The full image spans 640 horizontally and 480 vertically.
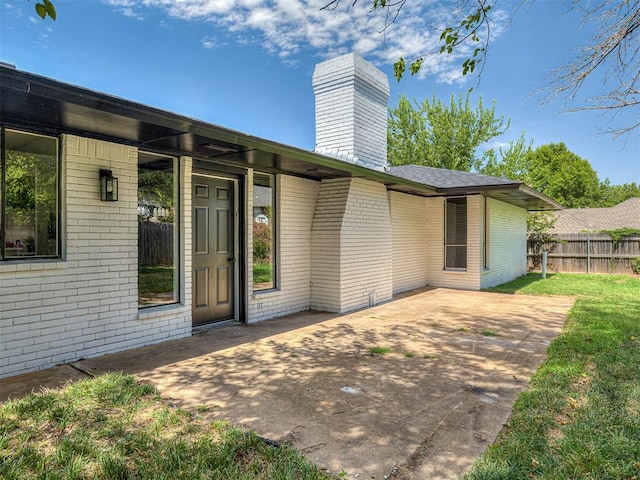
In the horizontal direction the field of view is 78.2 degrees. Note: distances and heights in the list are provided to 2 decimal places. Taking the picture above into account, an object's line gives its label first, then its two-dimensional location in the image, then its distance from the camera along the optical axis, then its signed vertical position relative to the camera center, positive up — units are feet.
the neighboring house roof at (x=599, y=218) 57.62 +2.58
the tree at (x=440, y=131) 82.07 +22.00
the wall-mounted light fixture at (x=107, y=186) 14.67 +1.81
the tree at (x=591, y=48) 10.27 +5.12
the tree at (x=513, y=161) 77.91 +14.77
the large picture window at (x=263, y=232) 21.22 +0.14
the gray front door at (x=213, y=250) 18.83 -0.77
